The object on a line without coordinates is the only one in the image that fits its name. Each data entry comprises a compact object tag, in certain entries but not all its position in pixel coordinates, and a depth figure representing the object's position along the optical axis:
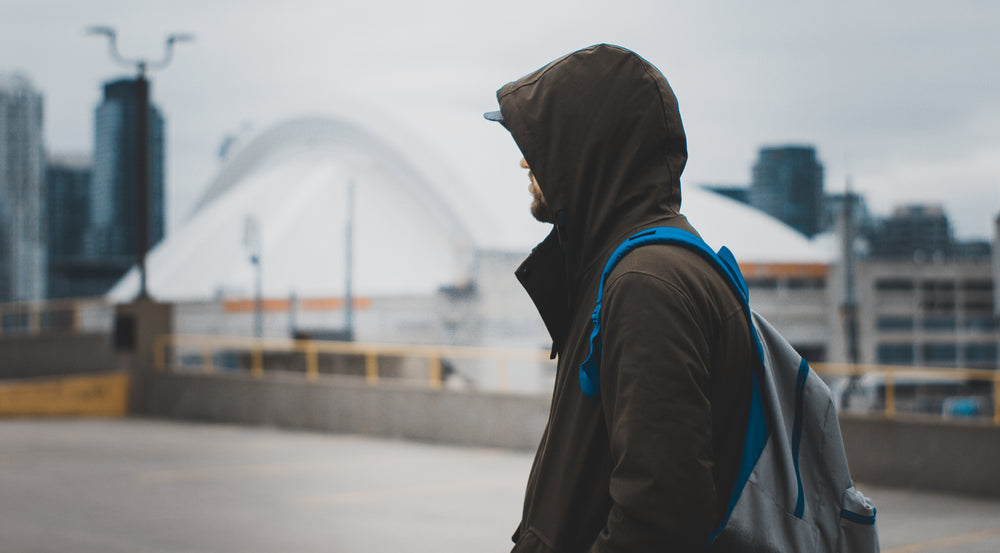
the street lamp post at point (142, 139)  19.20
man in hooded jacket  1.75
